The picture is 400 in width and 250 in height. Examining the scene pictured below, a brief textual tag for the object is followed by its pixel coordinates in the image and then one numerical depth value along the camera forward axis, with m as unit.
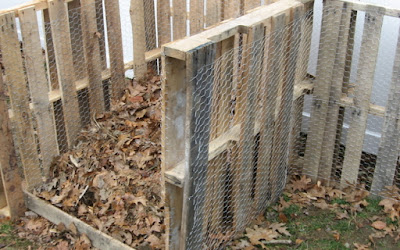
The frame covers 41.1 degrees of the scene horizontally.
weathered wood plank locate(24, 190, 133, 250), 4.51
